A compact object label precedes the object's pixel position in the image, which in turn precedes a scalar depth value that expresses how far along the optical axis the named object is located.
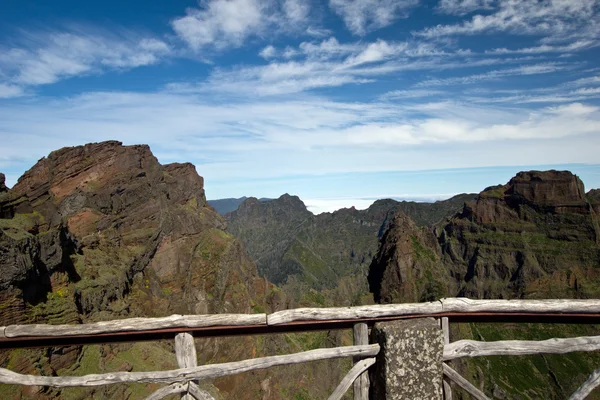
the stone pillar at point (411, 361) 4.59
